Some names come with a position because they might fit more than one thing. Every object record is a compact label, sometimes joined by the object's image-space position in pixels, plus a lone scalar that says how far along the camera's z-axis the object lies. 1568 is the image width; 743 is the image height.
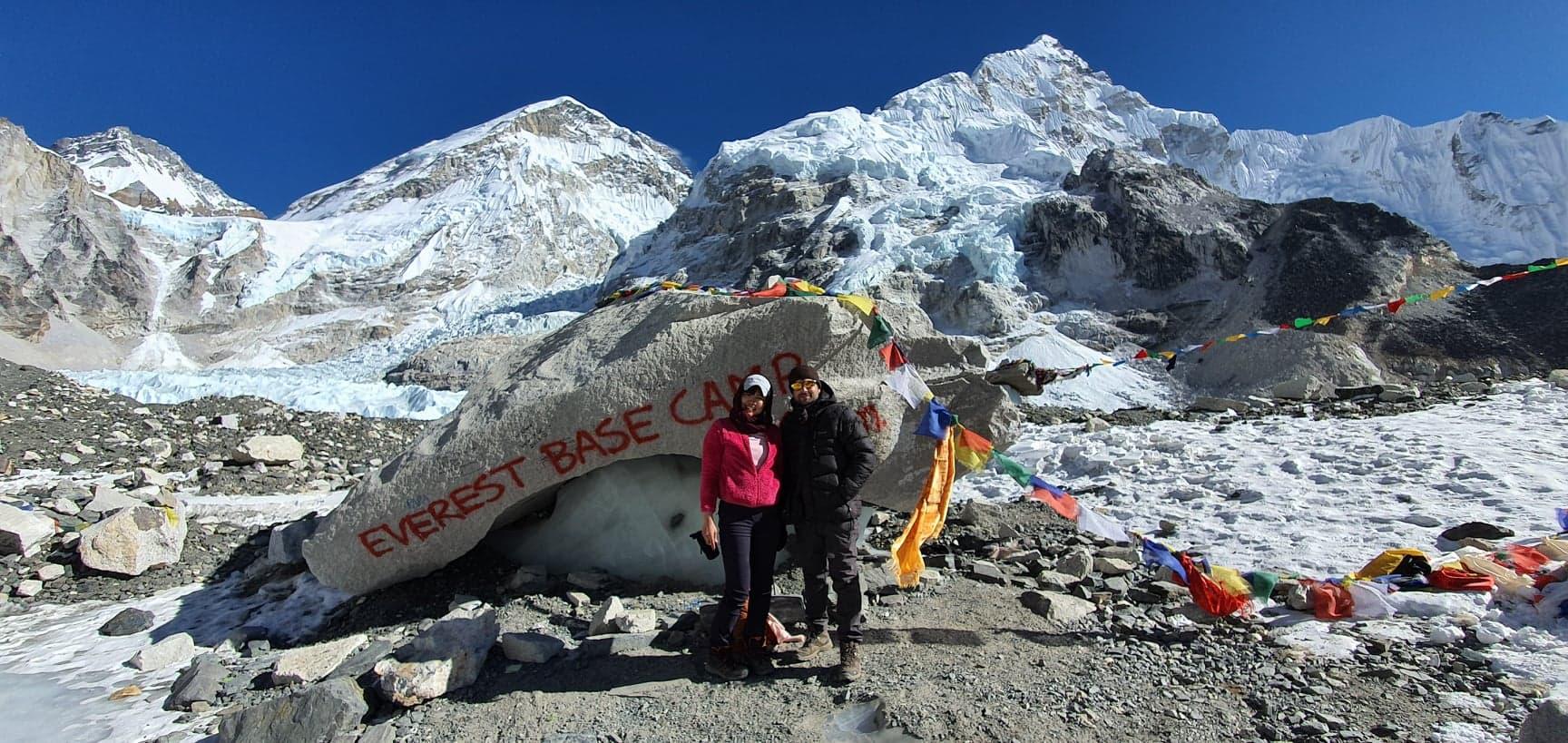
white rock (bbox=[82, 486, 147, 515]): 6.93
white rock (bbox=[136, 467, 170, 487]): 8.09
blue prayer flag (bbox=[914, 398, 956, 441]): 4.30
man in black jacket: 3.52
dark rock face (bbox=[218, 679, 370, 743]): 3.27
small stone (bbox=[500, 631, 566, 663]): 3.86
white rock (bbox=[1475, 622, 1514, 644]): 3.49
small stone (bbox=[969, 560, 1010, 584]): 4.96
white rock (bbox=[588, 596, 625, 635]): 4.14
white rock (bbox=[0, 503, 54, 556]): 5.98
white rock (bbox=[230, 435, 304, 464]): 9.37
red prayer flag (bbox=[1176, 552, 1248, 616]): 4.02
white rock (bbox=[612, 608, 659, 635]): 4.15
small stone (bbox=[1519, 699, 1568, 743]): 2.34
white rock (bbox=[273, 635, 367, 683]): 3.94
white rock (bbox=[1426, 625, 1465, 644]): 3.56
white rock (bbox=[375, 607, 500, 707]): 3.49
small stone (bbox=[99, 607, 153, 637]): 4.90
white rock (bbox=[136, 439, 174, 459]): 9.63
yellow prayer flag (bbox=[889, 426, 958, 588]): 3.86
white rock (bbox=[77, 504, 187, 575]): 5.78
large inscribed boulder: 4.82
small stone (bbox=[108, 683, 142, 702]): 3.98
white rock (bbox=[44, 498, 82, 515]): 6.80
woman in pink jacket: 3.56
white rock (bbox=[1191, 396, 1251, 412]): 11.91
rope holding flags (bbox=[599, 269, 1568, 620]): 3.92
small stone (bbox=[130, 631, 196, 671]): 4.32
